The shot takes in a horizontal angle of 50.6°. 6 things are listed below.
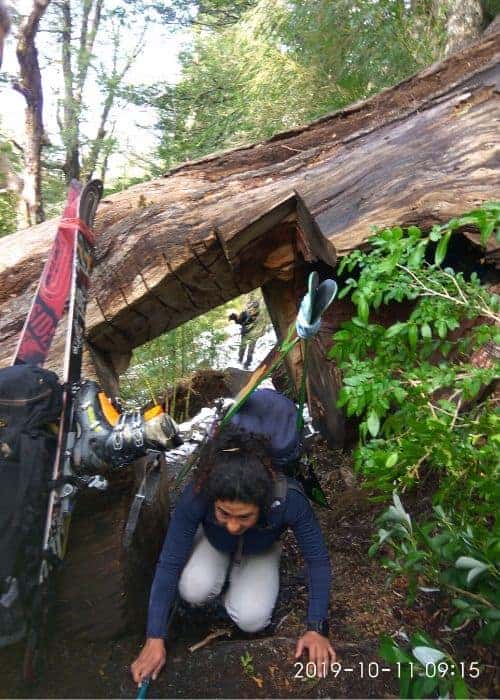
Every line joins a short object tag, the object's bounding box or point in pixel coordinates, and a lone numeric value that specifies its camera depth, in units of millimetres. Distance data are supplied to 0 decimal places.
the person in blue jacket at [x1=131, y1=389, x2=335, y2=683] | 1884
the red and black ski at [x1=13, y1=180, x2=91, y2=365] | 2273
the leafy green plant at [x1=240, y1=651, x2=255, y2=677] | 1980
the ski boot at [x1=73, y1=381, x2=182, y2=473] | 1741
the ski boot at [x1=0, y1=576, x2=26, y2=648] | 1773
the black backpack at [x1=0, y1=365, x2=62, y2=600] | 1744
